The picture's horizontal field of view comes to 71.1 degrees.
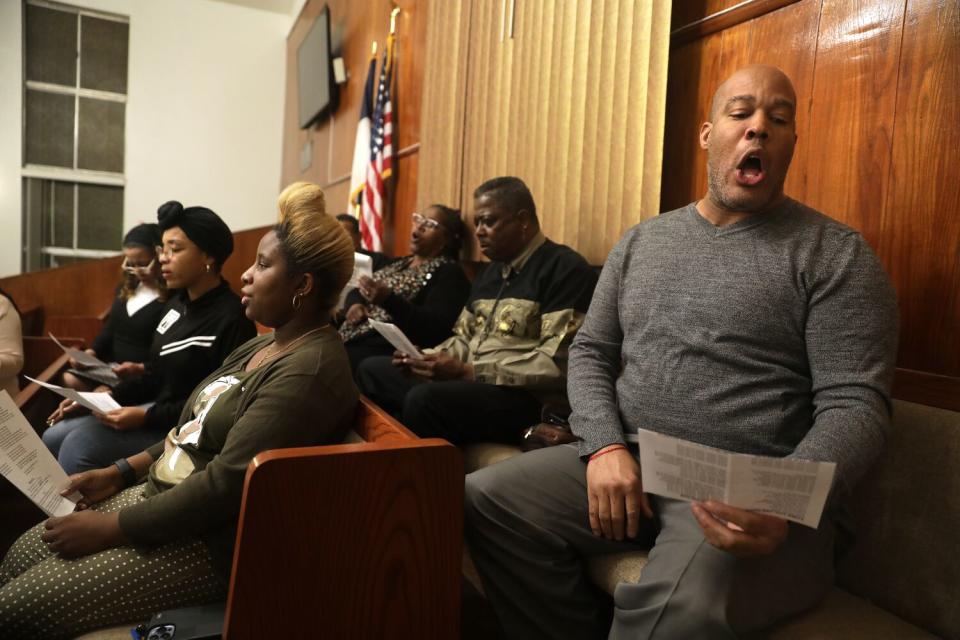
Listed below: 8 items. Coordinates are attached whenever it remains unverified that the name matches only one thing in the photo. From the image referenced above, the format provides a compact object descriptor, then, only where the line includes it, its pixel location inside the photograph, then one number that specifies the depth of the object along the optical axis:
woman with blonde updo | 1.24
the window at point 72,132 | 7.21
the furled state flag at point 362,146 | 4.75
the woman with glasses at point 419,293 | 2.72
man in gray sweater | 1.17
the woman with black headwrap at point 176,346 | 2.08
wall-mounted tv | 5.93
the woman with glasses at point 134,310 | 2.95
